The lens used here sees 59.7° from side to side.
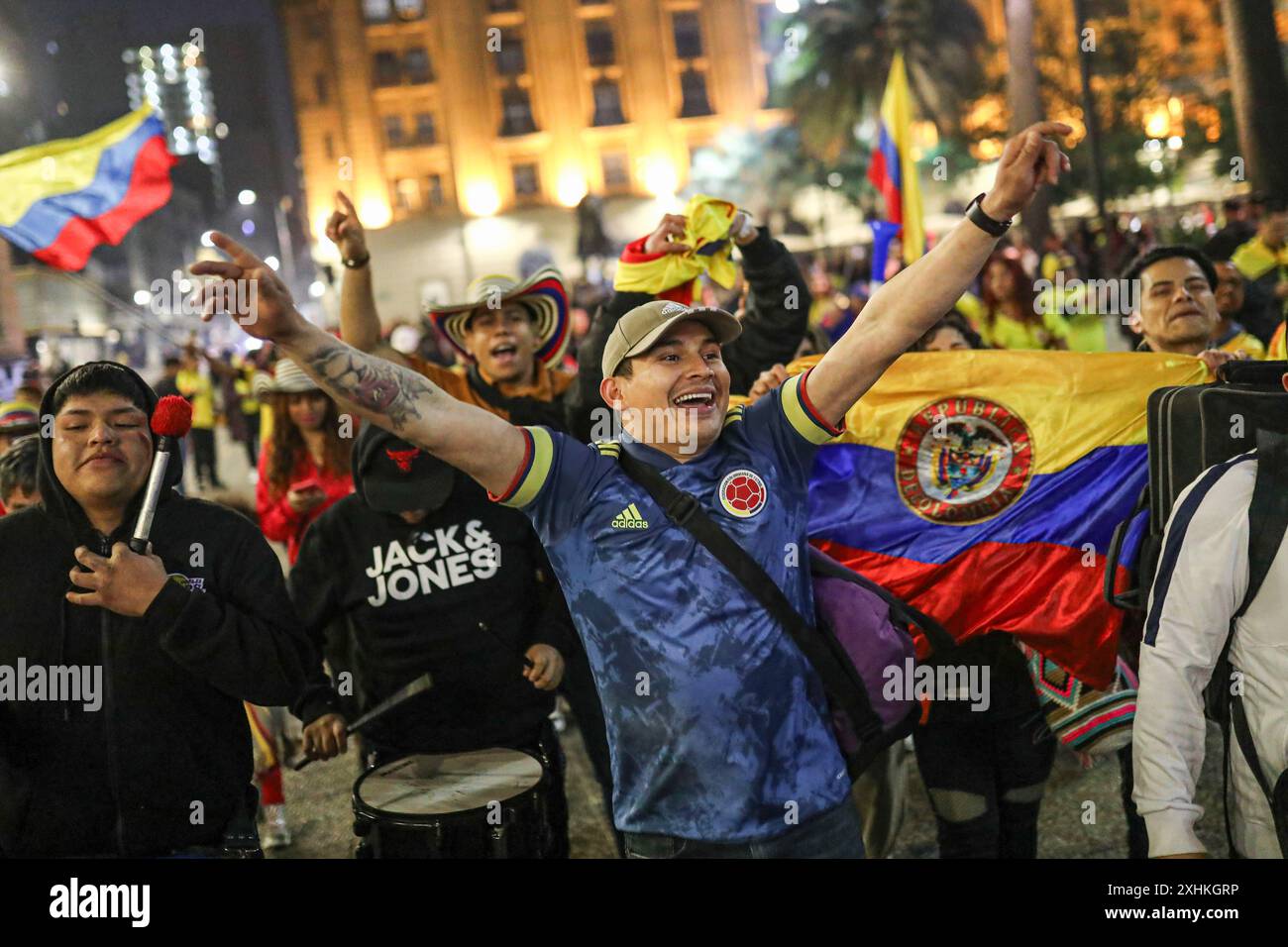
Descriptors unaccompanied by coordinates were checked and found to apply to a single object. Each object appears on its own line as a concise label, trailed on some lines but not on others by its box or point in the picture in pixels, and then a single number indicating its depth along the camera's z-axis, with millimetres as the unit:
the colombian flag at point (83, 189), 5602
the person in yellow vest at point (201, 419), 14393
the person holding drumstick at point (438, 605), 3785
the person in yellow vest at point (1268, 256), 7309
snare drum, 3131
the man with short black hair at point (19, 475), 3904
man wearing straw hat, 4352
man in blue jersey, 2621
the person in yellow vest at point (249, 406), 15211
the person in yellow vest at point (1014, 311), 6840
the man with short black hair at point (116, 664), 2859
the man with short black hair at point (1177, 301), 4055
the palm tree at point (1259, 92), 14094
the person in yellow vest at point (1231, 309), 5102
